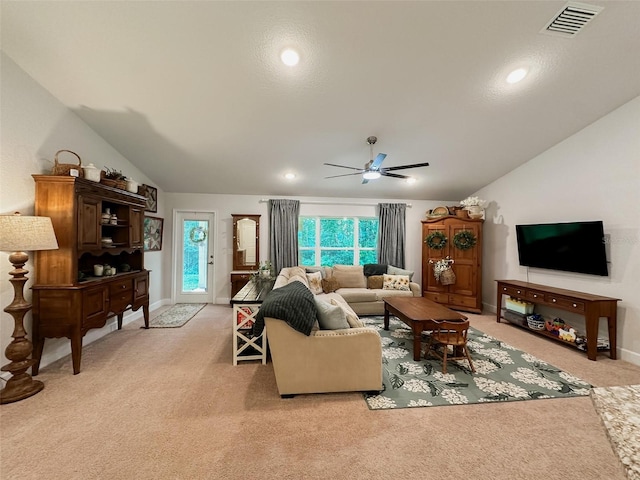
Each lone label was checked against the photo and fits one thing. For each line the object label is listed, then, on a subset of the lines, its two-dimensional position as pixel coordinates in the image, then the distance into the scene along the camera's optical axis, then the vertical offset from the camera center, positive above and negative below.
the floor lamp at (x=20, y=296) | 2.18 -0.46
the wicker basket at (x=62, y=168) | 2.73 +0.81
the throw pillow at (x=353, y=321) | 2.58 -0.76
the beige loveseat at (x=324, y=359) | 2.26 -1.00
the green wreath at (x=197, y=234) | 5.59 +0.23
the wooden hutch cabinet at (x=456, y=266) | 4.95 -0.40
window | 5.93 +0.12
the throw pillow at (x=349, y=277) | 5.18 -0.63
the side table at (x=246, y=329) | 2.92 -0.96
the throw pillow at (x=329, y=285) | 5.03 -0.77
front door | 5.57 -0.30
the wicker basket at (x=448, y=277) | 5.03 -0.61
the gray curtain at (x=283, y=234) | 5.58 +0.24
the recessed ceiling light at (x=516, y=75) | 2.69 +1.79
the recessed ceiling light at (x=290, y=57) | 2.42 +1.78
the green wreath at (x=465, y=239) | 4.93 +0.11
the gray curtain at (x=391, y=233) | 5.84 +0.28
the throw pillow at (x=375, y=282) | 5.18 -0.73
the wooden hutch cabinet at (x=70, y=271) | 2.62 -0.26
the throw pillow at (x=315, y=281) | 4.94 -0.69
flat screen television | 3.35 -0.01
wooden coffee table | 2.98 -0.84
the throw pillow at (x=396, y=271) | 5.14 -0.52
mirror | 5.50 +0.07
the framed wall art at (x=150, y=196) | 4.62 +0.92
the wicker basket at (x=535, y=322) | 3.82 -1.13
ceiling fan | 3.23 +0.98
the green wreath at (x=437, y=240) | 5.22 +0.11
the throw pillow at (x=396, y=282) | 4.97 -0.71
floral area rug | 2.31 -1.34
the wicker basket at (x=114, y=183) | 3.14 +0.77
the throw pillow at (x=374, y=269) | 5.38 -0.49
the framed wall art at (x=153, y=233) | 4.77 +0.22
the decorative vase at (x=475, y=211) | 4.99 +0.66
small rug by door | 4.22 -1.26
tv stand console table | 3.06 -0.76
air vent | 2.08 +1.90
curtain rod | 5.67 +0.94
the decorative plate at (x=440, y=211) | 5.30 +0.70
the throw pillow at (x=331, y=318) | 2.42 -0.68
